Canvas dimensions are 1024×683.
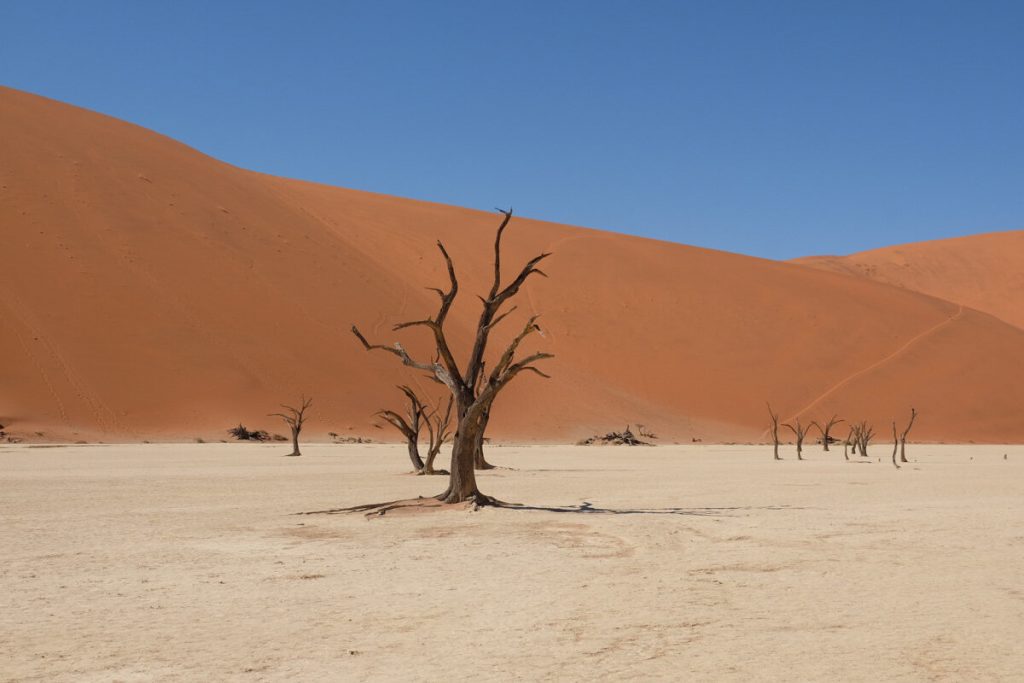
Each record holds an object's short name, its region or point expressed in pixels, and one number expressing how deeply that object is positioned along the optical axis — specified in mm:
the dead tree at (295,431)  30075
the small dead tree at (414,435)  21281
